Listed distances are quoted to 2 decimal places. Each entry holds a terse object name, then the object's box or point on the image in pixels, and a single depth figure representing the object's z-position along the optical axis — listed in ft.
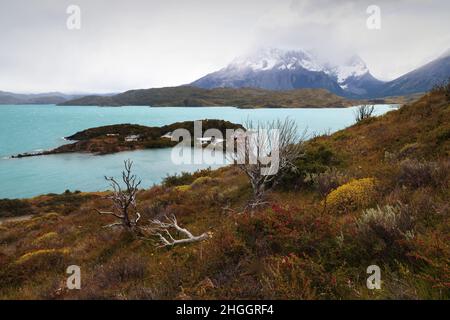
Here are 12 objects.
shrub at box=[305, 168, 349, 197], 33.60
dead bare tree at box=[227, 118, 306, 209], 34.04
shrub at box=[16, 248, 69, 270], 29.48
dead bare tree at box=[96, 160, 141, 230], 34.50
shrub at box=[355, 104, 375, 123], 93.76
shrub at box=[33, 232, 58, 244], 46.33
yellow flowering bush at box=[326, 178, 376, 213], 26.40
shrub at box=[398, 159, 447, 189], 24.34
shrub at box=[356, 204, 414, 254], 16.07
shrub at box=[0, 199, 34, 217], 100.48
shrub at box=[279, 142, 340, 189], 40.45
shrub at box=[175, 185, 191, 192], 60.39
